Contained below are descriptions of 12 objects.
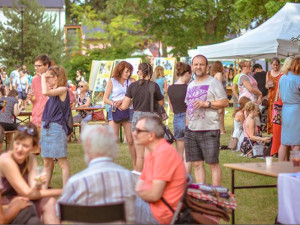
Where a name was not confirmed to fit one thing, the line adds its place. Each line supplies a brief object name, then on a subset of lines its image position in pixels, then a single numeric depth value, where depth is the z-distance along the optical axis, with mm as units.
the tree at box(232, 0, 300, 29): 22591
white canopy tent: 13500
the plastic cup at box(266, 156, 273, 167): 6449
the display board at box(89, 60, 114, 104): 27062
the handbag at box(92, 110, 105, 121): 16672
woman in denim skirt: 8273
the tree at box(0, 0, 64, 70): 52781
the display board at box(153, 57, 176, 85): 25105
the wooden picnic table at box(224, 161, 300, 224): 6070
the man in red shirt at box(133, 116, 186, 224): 5109
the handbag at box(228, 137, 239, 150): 13664
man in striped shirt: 4461
